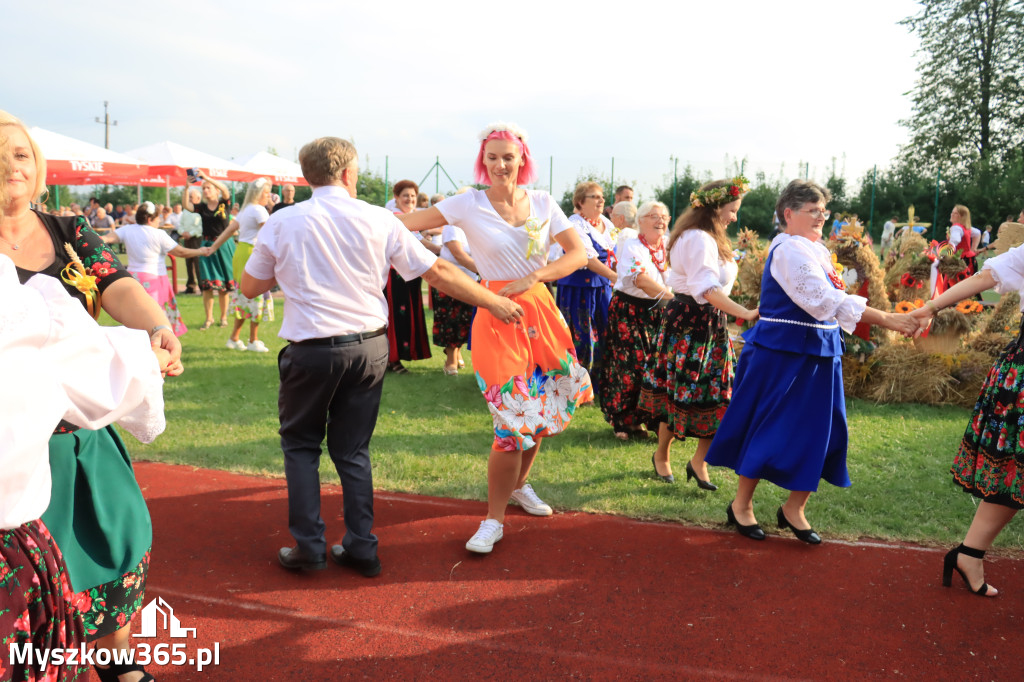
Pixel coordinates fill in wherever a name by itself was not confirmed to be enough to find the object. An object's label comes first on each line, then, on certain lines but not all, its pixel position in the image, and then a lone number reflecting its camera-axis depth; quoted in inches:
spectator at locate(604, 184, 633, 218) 327.7
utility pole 2296.1
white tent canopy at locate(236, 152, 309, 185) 745.6
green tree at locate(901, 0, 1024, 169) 1325.0
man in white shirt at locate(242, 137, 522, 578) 135.9
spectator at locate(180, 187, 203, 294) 474.0
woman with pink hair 152.2
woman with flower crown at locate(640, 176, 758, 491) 184.9
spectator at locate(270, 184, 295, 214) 382.3
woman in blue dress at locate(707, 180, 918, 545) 150.6
